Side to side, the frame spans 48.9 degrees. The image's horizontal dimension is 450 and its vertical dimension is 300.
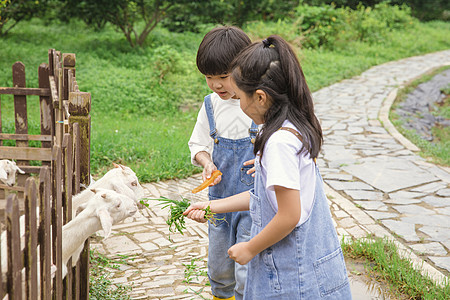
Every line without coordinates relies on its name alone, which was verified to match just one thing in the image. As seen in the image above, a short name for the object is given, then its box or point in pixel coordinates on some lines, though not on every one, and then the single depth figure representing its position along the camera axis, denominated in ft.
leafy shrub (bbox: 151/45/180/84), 32.55
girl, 6.45
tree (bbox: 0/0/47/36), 41.04
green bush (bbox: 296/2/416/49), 49.91
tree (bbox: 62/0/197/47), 40.60
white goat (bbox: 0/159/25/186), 12.94
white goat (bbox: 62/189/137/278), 8.24
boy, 8.70
